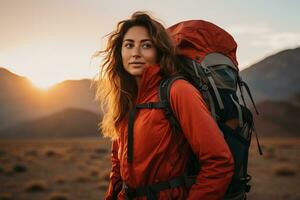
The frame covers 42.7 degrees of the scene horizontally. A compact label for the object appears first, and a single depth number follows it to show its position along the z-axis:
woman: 2.21
